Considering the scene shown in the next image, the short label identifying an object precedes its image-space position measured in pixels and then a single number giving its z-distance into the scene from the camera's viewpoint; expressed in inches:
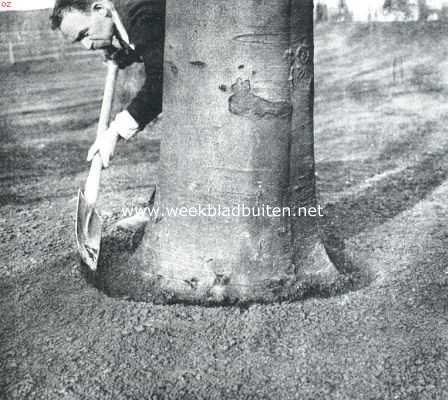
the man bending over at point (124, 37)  109.8
